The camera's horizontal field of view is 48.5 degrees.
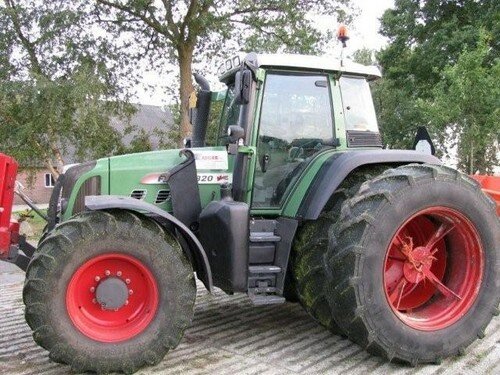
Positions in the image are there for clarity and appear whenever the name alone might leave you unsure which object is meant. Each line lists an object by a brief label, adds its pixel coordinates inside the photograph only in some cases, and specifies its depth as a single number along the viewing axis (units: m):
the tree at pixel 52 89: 12.39
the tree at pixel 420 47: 19.53
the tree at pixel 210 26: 14.78
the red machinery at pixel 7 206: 4.27
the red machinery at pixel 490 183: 6.55
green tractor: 3.80
